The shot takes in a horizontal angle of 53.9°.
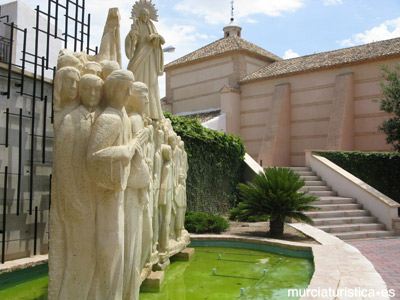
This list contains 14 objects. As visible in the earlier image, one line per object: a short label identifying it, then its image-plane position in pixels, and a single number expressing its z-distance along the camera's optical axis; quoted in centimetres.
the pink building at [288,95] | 2152
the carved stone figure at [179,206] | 743
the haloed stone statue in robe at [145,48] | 628
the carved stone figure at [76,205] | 330
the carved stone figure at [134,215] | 362
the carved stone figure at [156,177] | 603
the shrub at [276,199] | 955
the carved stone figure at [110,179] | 320
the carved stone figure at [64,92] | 340
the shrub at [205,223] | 1005
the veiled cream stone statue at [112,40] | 483
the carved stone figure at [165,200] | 652
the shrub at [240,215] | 981
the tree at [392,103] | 1639
